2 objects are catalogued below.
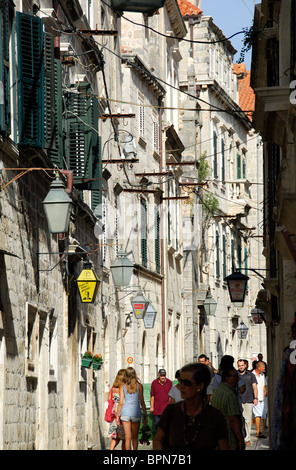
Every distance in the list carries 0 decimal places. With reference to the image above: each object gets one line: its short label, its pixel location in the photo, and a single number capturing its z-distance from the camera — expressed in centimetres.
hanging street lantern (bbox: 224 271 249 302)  2545
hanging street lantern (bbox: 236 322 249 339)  4991
